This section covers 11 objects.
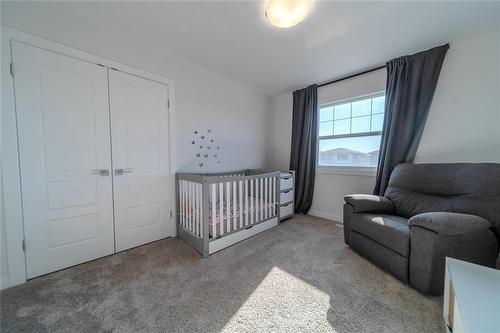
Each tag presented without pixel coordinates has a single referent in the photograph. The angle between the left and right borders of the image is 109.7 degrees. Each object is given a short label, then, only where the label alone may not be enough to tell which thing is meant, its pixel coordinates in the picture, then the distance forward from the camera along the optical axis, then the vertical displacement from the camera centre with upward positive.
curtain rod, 2.47 +1.26
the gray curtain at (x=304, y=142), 3.08 +0.28
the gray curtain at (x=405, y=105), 2.04 +0.67
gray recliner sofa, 1.25 -0.53
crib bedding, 1.98 -0.67
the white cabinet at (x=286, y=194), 2.84 -0.61
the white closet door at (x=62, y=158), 1.46 -0.01
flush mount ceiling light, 1.28 +1.11
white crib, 1.89 -0.65
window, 2.56 +0.42
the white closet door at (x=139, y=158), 1.89 -0.01
